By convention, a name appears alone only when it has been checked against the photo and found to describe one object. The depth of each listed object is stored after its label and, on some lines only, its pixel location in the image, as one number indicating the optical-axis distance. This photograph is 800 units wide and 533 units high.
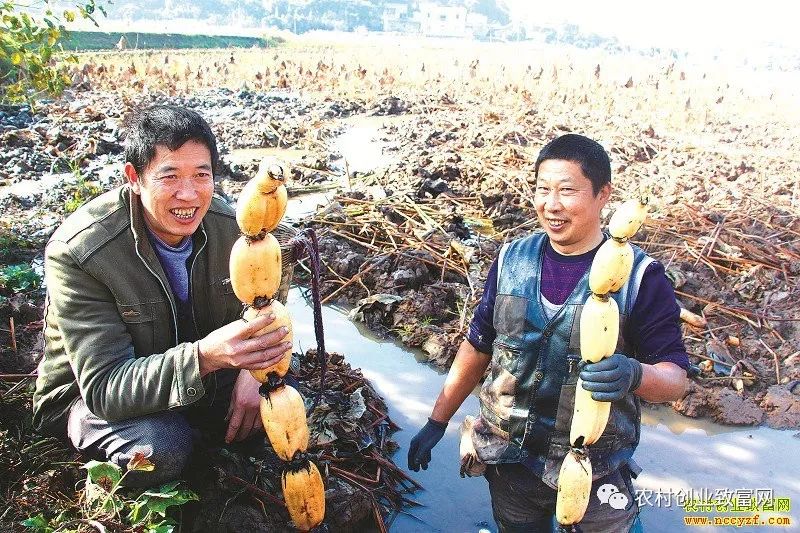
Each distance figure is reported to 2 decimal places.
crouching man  2.21
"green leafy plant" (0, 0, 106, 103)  3.88
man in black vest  2.22
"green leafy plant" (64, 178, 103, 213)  6.93
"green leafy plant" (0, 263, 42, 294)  4.50
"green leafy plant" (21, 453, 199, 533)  2.21
